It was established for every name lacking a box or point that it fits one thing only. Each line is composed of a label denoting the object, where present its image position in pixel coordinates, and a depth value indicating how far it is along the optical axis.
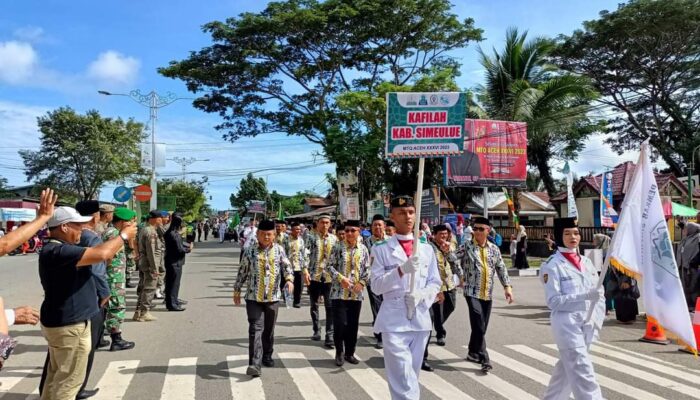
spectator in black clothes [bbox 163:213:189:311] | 10.40
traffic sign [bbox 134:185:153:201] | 21.50
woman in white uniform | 4.15
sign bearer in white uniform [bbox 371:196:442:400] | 4.02
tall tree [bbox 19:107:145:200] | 39.16
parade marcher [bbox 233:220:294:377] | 6.03
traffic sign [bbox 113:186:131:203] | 17.36
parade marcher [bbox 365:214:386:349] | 7.48
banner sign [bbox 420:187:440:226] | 22.57
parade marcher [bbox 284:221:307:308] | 10.65
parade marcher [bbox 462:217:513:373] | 6.34
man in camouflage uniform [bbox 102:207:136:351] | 6.90
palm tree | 25.83
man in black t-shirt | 3.91
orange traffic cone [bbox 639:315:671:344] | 7.78
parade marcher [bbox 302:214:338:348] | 7.50
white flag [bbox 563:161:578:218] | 17.55
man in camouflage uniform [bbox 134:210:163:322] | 9.30
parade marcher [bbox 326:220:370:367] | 6.50
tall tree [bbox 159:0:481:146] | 25.67
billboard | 23.38
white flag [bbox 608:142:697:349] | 4.27
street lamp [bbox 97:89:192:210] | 26.28
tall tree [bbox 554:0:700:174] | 31.69
